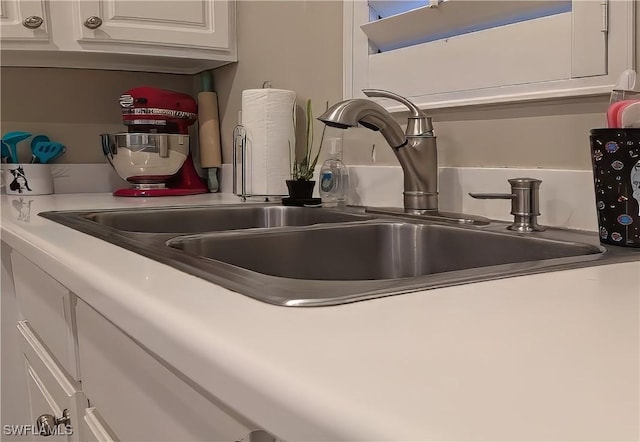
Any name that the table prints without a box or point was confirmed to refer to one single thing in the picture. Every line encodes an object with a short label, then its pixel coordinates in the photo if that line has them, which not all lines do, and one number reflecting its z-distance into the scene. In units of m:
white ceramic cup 1.98
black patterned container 0.81
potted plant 1.53
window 1.00
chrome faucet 1.23
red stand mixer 1.92
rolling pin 2.16
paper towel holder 1.71
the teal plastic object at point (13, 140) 1.98
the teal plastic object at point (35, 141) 2.06
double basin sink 0.75
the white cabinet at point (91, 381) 0.54
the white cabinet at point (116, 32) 1.78
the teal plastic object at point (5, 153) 2.02
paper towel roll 1.68
